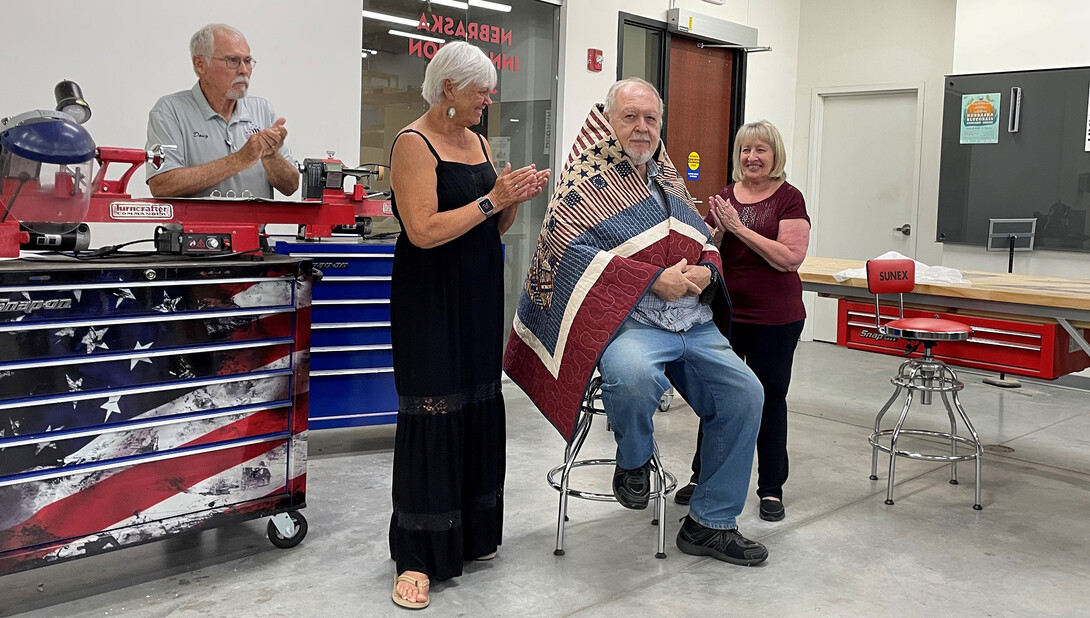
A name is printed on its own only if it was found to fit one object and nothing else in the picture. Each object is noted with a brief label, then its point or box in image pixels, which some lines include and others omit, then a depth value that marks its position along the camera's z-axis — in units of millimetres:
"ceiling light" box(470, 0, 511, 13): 6082
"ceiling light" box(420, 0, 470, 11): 5871
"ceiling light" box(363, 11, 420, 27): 5504
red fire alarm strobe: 6609
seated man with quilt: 2994
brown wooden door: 7434
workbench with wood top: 3652
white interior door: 7875
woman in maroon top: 3514
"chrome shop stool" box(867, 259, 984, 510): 3789
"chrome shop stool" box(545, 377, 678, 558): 3127
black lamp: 3006
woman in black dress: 2719
